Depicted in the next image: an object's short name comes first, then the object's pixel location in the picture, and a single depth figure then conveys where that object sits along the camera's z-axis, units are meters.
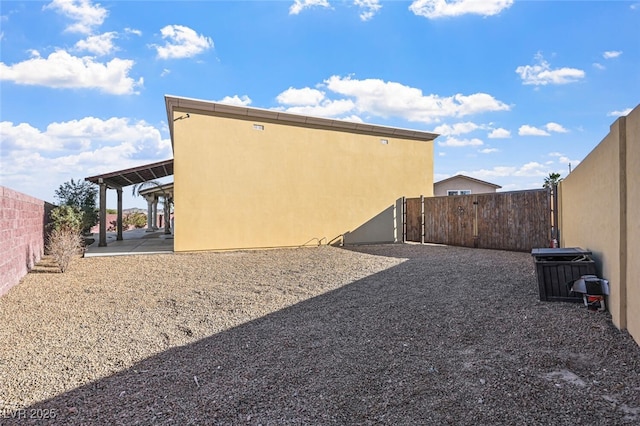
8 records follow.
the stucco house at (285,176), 12.51
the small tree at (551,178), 27.20
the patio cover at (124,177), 13.84
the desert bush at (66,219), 12.04
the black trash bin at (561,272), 5.28
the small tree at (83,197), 14.62
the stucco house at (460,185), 27.12
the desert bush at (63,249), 8.87
